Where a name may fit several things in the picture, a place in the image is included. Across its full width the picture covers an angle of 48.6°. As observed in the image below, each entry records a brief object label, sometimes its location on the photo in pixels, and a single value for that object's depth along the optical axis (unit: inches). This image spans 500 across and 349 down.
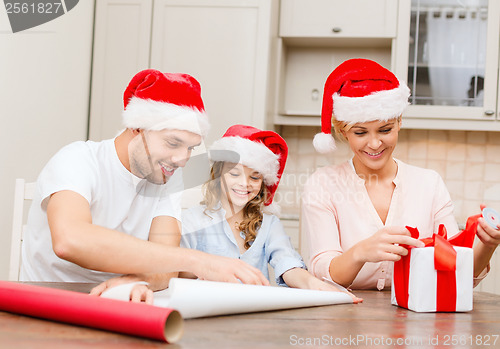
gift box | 38.8
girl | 60.9
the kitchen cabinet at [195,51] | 109.0
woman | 57.2
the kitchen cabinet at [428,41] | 108.6
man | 50.1
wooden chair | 57.9
